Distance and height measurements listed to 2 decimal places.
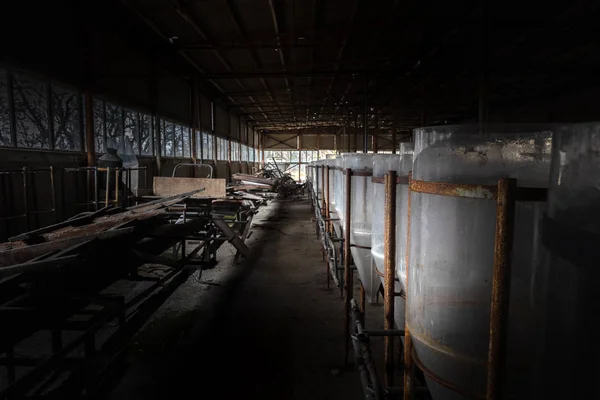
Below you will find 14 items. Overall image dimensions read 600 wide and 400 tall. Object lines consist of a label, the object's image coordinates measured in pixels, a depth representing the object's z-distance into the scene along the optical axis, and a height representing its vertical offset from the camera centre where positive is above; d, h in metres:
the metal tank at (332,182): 5.93 -0.20
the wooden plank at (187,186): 6.35 -0.30
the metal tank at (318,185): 8.99 -0.37
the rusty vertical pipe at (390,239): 1.76 -0.34
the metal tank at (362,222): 3.21 -0.49
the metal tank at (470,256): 1.08 -0.28
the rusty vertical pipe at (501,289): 0.94 -0.32
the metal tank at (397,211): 2.01 -0.25
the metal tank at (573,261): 0.94 -0.24
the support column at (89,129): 7.35 +0.85
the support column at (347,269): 3.03 -0.91
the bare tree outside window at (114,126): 8.22 +1.05
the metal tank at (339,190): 4.48 -0.28
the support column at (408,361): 1.48 -0.80
